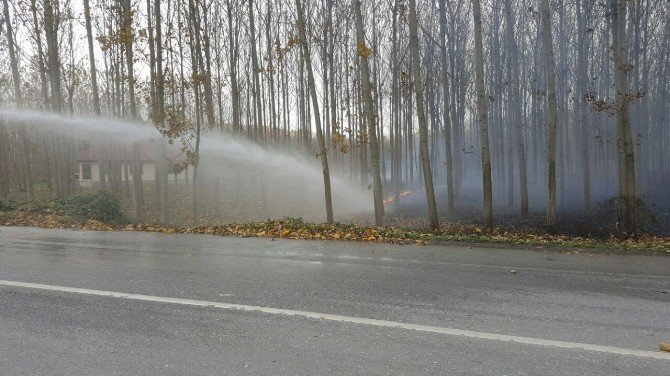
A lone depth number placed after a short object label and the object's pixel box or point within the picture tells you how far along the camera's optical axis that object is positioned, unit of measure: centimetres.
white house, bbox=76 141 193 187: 4278
